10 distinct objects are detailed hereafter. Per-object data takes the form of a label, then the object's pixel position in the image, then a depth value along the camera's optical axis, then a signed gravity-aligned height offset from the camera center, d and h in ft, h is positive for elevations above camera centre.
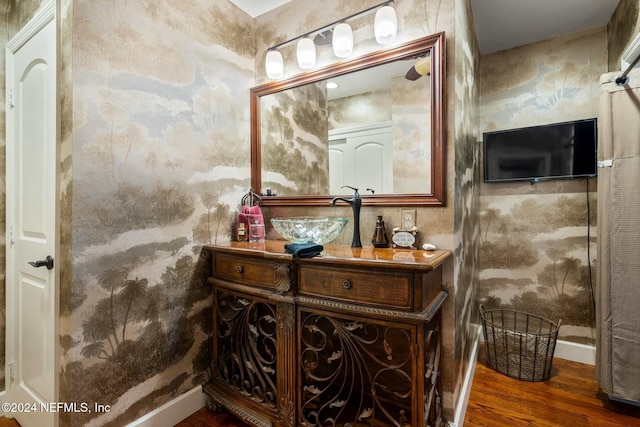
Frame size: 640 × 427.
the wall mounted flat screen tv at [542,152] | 7.52 +1.48
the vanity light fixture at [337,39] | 5.32 +3.39
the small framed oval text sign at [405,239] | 5.18 -0.52
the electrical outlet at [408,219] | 5.32 -0.18
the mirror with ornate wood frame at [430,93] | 5.01 +1.94
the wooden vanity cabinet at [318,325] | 4.02 -1.95
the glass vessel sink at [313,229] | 5.37 -0.34
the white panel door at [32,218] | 4.84 -0.08
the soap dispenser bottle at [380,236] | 5.43 -0.49
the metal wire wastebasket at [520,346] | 6.89 -3.43
